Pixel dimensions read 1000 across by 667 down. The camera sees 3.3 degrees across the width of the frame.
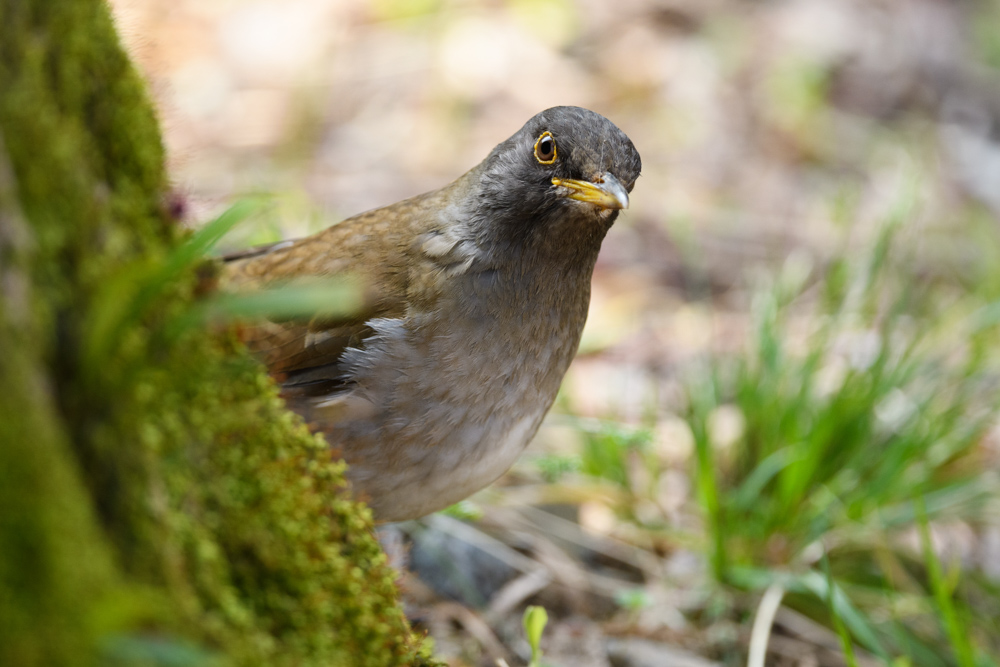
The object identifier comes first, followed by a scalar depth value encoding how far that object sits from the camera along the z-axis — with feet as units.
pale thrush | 14.37
